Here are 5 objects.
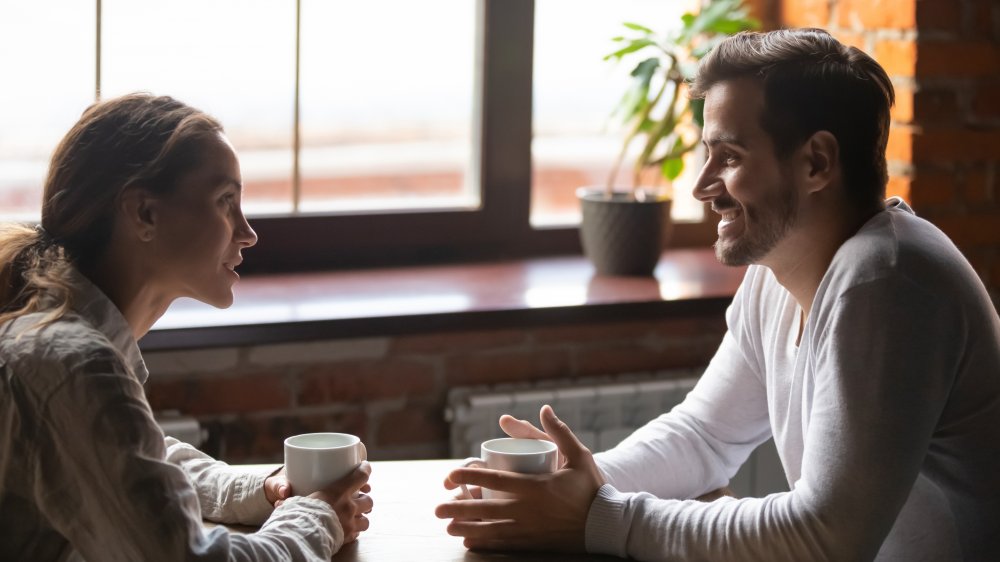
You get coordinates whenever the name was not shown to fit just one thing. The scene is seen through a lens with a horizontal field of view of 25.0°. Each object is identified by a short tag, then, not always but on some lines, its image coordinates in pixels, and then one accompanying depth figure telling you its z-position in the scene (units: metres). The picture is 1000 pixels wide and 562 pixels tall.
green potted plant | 3.32
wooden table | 2.29
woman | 2.10
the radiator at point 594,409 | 3.18
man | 2.25
